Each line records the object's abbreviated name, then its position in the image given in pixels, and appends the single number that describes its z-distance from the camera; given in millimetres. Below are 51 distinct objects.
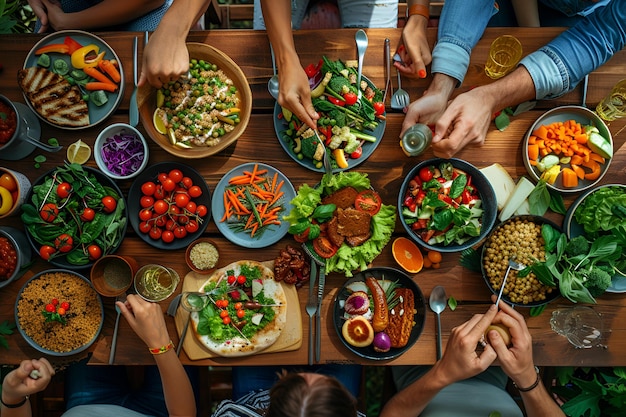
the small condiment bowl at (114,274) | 2088
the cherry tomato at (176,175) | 2119
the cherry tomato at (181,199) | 2107
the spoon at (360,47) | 2150
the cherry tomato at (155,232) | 2129
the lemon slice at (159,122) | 2107
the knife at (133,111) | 2061
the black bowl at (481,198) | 2084
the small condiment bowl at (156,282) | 2143
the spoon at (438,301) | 2168
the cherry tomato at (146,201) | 2117
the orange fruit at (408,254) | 2168
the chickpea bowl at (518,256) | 2076
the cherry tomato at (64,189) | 2053
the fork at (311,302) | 2143
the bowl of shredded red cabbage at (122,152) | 2127
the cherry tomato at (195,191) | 2122
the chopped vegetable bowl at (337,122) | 2104
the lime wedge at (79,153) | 2182
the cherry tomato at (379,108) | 2139
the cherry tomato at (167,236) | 2125
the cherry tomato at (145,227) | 2125
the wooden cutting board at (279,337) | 2164
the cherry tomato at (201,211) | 2125
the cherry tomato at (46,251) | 2057
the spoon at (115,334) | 2137
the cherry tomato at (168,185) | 2102
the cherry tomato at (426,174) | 2119
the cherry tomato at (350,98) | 2094
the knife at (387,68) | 2203
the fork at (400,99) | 2172
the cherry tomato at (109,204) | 2084
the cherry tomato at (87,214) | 2057
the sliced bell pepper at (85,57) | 2152
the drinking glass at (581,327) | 2170
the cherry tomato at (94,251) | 2078
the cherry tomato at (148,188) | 2105
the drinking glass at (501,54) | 2197
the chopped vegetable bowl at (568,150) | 2113
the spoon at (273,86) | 2150
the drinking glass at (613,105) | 2150
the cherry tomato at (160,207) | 2105
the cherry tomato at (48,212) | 2027
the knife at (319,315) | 2141
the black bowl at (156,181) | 2131
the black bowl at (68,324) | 2117
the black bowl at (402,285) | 2141
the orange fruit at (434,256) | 2170
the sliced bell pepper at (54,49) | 2164
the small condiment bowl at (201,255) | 2127
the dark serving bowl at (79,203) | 2090
